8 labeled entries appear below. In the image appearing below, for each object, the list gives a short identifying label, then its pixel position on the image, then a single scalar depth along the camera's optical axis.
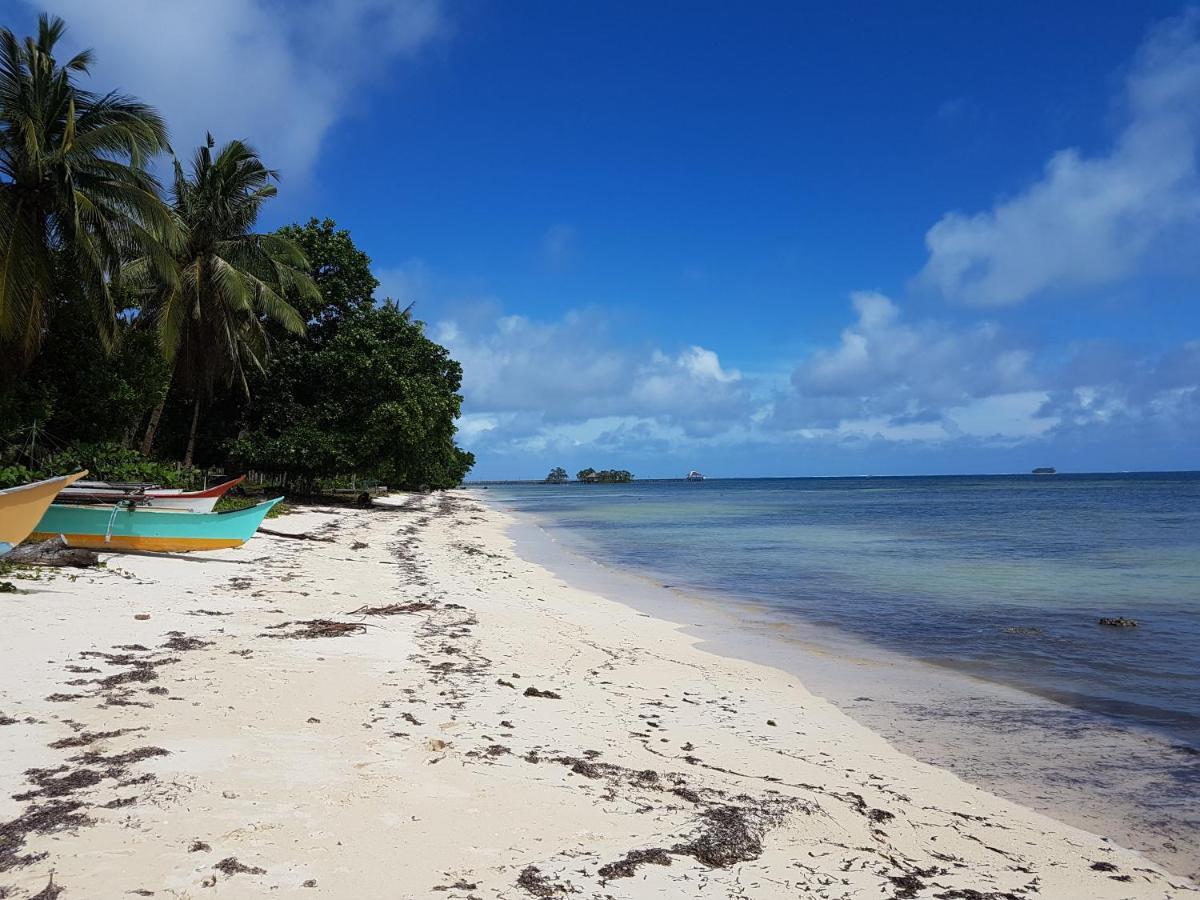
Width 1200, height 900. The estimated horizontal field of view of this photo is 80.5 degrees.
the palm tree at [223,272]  21.53
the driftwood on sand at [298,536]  16.95
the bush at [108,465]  15.29
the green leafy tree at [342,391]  26.91
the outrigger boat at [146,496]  11.64
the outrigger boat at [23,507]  8.95
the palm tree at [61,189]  14.38
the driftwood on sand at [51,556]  9.81
